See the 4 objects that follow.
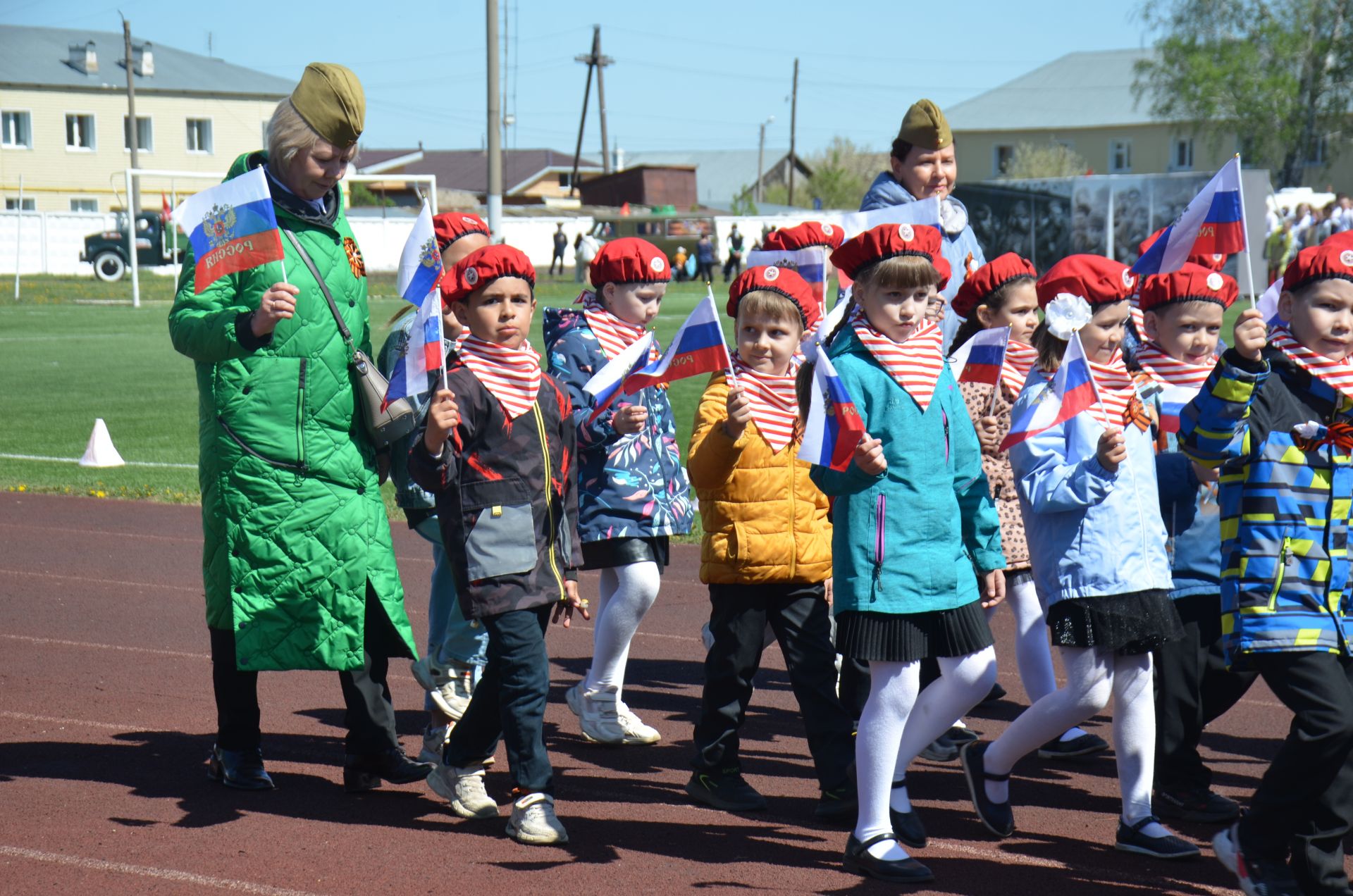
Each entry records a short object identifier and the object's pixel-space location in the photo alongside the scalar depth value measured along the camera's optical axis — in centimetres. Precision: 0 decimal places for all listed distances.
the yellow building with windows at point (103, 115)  6750
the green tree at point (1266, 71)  5941
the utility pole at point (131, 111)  5769
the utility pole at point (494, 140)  2741
